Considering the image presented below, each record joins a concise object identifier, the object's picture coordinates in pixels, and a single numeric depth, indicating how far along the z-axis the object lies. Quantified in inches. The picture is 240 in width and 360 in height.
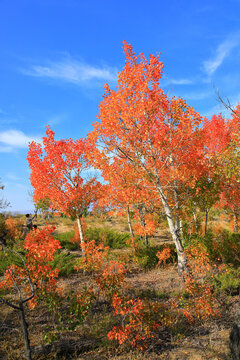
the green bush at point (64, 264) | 456.1
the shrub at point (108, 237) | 706.9
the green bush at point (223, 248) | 451.2
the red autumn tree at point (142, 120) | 349.7
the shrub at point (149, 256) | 486.5
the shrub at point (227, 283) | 322.0
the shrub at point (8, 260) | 435.7
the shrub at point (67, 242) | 688.4
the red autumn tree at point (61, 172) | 473.7
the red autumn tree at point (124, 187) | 390.9
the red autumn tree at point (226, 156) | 372.2
